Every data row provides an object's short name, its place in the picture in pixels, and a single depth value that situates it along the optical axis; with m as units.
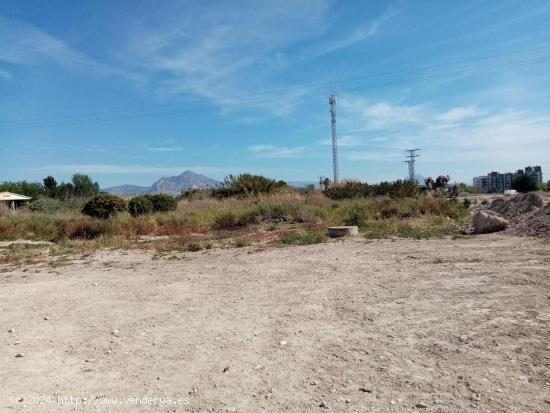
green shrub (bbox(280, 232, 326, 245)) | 12.63
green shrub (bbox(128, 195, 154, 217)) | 21.25
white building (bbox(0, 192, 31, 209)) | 32.03
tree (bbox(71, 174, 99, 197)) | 47.28
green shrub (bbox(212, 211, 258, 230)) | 18.01
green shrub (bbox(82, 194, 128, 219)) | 21.11
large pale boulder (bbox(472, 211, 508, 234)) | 13.00
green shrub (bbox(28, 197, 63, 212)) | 27.95
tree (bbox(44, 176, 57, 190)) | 50.25
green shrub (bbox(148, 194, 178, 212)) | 22.06
